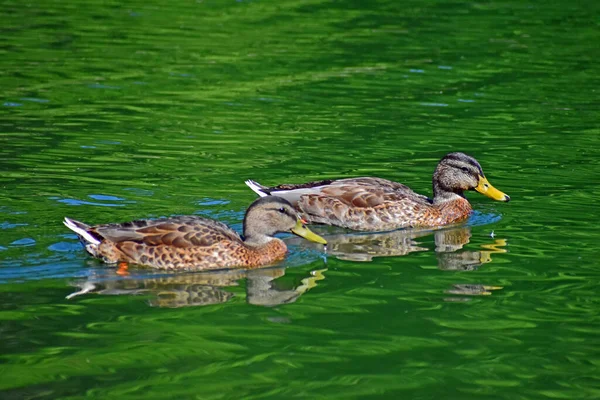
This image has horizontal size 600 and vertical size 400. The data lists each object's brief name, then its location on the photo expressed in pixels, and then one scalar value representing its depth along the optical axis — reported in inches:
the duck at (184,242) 476.7
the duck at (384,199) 567.8
